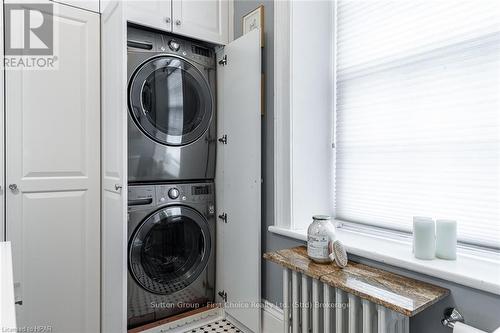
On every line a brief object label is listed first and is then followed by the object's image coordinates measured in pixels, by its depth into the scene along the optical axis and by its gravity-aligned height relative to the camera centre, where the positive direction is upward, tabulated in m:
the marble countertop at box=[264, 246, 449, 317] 1.03 -0.45
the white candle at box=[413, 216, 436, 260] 1.21 -0.28
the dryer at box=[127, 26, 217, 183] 1.84 +0.36
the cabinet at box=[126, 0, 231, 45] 1.81 +0.91
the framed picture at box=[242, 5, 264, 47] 1.92 +0.91
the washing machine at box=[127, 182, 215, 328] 1.85 -0.54
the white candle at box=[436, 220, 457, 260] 1.20 -0.29
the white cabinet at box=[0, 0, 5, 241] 1.59 +0.12
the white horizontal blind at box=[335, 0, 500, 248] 1.24 +0.23
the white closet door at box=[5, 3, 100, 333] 1.65 -0.09
